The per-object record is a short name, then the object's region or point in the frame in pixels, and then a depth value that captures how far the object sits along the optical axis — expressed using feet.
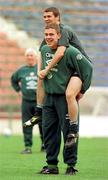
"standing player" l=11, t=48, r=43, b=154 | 84.74
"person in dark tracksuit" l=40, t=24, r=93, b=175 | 54.65
